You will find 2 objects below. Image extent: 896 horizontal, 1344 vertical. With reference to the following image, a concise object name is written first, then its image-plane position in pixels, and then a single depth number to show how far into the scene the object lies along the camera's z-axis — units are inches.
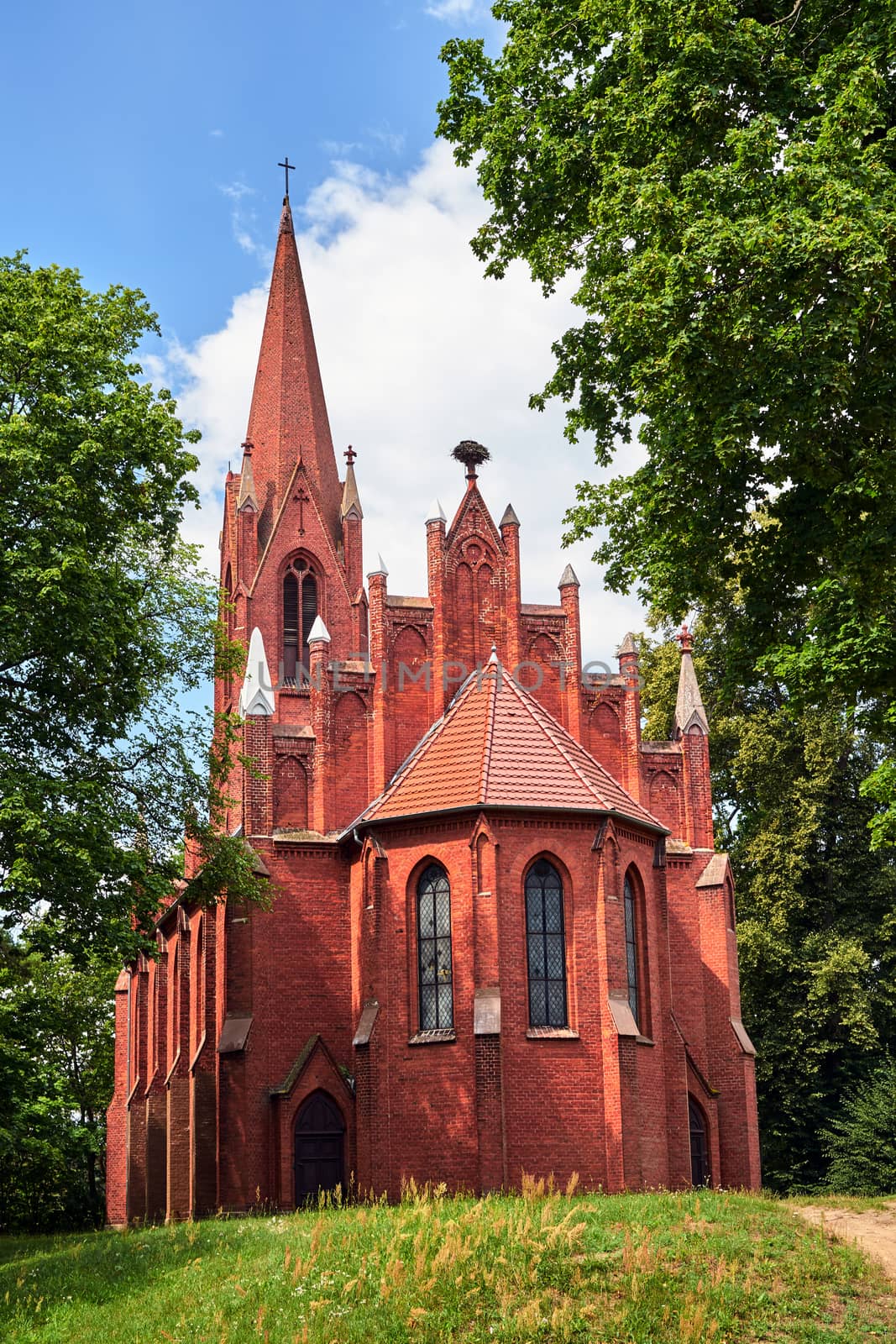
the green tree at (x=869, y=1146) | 1160.8
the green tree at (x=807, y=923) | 1257.4
